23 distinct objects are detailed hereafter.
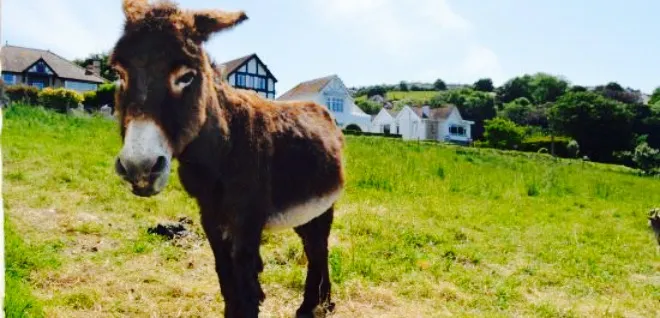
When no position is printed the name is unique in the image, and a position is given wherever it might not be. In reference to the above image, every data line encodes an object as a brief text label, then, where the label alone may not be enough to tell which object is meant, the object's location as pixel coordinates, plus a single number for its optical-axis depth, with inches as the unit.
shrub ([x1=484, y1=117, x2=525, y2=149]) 2427.2
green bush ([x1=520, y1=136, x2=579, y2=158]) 2320.4
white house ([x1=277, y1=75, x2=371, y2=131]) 2583.7
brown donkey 102.9
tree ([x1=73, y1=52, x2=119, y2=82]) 3664.9
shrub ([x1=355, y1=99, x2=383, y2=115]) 4458.7
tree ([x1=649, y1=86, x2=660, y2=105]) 4271.7
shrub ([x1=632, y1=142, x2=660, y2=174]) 1418.6
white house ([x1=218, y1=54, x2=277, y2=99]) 2276.2
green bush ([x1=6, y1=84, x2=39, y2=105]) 1693.2
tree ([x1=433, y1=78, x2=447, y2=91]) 6568.9
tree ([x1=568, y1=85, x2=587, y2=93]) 4183.8
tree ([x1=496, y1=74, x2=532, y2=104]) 5184.5
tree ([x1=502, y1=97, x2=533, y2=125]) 3829.5
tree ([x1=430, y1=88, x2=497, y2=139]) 3952.5
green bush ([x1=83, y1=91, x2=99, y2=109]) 1870.1
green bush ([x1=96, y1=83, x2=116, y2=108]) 1742.9
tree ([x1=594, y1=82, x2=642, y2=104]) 3983.8
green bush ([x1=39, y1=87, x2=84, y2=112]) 1605.8
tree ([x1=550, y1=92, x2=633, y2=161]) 2583.7
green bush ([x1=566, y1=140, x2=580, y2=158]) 2203.5
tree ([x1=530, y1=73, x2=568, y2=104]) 4983.8
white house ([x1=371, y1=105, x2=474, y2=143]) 3474.4
